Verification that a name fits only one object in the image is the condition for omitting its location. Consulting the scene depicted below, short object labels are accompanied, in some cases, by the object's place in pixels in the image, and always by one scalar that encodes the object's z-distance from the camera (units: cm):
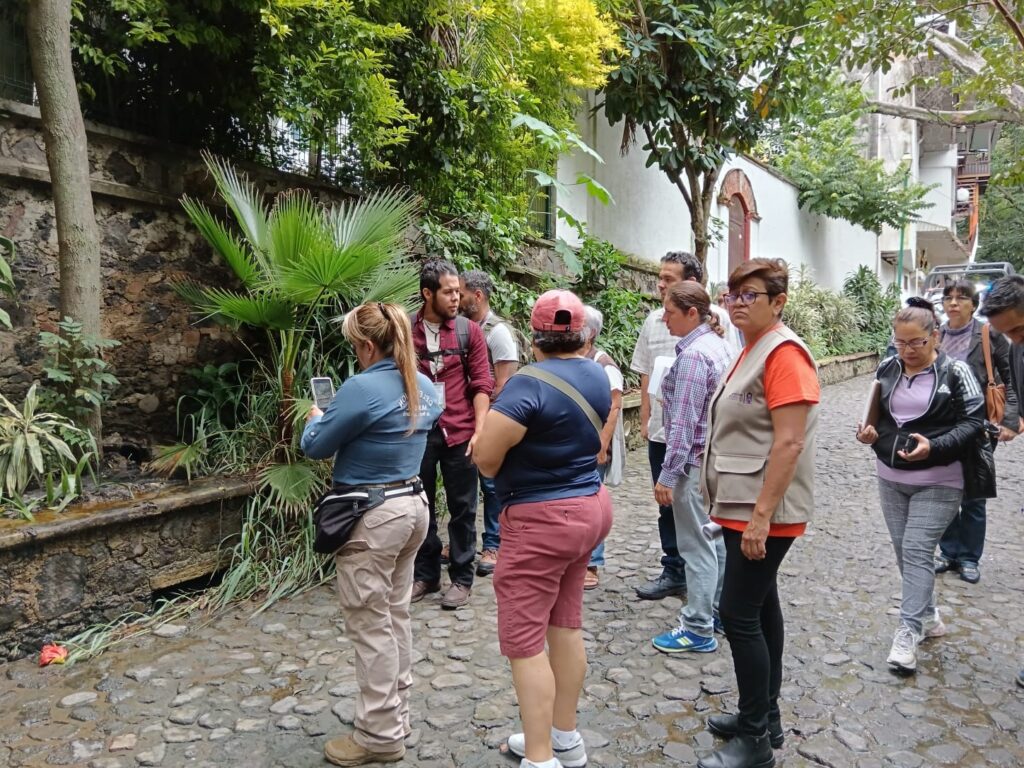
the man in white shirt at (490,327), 442
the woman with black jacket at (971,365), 453
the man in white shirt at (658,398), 408
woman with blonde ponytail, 271
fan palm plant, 438
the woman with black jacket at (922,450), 335
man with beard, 420
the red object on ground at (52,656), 346
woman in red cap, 243
